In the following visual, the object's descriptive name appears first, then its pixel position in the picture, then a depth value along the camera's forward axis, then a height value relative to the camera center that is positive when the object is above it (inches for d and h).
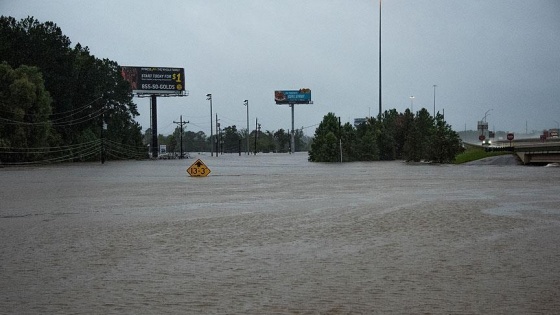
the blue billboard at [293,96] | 6373.0 +592.8
